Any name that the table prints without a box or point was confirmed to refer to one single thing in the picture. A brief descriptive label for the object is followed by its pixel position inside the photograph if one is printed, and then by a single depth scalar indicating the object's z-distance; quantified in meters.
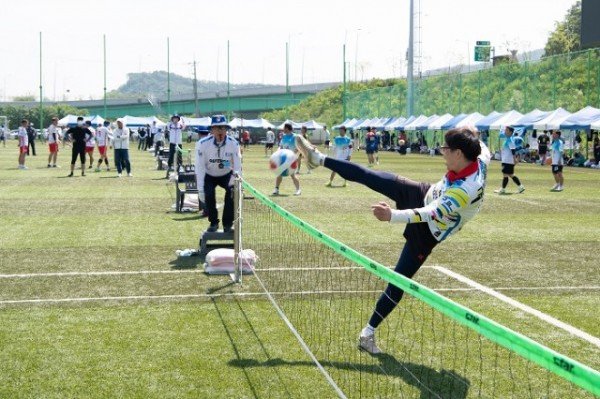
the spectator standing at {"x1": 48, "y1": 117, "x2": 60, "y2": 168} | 35.12
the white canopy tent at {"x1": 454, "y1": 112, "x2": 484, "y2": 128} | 55.09
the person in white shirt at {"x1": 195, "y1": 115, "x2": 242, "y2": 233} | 12.84
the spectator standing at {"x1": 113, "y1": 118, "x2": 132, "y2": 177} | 29.52
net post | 10.58
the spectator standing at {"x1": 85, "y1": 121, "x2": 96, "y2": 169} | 34.94
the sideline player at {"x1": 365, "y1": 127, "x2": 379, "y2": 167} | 38.69
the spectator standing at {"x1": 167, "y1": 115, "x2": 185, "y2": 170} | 27.92
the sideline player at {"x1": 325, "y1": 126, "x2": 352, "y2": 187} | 28.62
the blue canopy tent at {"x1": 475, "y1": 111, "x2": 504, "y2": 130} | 52.37
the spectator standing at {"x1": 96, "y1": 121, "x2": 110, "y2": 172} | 34.88
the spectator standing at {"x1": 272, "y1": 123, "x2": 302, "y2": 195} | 25.61
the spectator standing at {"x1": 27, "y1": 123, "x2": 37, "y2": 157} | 51.43
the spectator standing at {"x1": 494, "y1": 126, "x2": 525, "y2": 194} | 24.67
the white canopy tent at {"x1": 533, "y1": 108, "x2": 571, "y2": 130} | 44.23
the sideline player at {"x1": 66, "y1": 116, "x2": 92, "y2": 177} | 30.14
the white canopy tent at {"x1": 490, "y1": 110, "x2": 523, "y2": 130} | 49.59
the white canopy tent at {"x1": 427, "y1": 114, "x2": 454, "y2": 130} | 60.81
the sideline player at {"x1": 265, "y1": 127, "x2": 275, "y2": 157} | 58.91
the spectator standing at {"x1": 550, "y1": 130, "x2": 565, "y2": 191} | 26.22
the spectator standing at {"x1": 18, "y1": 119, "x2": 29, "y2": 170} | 36.66
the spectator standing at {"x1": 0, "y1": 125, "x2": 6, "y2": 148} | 76.66
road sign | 96.75
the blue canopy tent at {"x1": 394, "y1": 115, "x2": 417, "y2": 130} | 69.14
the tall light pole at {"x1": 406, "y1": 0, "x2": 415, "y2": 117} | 73.12
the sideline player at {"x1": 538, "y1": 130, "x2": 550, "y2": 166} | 48.19
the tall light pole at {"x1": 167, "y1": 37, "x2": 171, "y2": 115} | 120.32
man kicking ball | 6.43
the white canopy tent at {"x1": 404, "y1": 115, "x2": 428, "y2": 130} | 65.75
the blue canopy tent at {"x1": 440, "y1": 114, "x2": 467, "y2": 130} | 58.29
